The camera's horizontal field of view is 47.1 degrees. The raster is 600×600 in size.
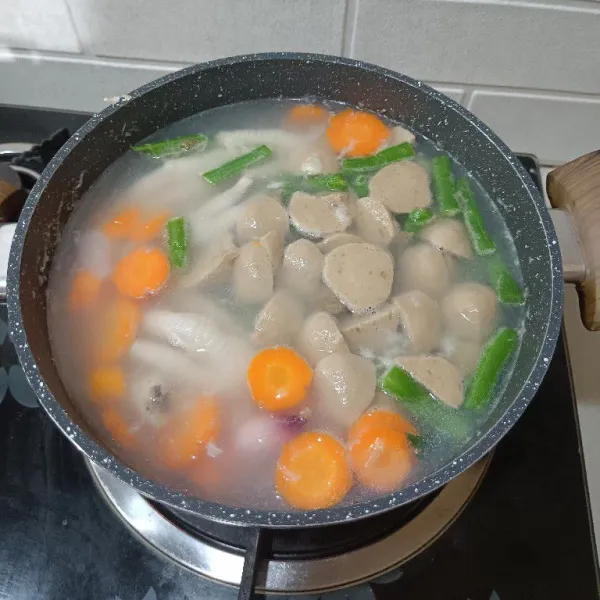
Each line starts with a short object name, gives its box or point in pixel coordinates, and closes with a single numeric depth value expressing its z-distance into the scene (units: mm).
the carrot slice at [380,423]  306
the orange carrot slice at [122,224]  364
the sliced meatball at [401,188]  365
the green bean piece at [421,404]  313
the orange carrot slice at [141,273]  343
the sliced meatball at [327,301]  340
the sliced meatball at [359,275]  335
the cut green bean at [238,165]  380
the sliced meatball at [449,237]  351
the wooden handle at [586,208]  327
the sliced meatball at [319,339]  321
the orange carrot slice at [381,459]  297
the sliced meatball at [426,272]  344
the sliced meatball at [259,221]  353
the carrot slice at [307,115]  403
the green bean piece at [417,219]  362
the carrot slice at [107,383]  319
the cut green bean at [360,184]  374
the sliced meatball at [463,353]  327
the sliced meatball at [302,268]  342
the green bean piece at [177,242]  348
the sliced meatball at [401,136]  387
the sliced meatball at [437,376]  314
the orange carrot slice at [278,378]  311
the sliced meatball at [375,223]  357
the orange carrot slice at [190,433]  305
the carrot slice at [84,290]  342
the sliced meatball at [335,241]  355
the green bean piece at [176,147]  383
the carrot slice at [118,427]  307
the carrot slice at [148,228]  362
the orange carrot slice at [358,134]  390
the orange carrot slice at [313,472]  293
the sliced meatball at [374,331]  327
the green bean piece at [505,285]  344
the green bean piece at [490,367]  317
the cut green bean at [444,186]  368
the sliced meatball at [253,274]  335
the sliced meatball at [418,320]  326
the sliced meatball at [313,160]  381
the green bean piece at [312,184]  373
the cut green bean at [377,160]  381
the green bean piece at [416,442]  307
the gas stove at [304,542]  321
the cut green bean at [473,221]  359
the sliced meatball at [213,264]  339
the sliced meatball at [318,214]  359
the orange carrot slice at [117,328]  330
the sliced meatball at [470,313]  333
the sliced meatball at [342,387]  308
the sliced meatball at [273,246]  342
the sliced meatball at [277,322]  325
